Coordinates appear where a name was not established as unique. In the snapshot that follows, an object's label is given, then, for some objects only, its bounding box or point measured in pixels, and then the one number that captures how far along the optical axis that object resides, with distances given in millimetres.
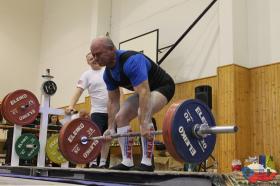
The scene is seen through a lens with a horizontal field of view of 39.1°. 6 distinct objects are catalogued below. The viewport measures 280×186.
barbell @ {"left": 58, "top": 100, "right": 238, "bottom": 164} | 2170
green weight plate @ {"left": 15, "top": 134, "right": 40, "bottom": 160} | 4051
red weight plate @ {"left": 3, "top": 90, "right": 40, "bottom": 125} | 4012
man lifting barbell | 2449
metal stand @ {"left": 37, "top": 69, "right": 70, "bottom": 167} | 4150
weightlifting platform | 1906
